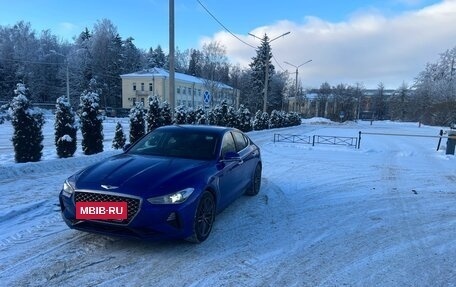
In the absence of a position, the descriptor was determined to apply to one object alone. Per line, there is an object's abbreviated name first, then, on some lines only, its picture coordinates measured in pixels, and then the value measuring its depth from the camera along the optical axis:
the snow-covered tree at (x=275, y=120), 39.84
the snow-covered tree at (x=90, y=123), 12.98
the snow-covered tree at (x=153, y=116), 17.31
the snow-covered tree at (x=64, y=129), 12.51
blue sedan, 4.16
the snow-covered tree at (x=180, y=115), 21.57
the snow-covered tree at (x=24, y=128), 11.03
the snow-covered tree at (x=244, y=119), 30.08
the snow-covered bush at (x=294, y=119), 47.61
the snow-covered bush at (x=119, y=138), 15.23
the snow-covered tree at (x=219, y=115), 27.80
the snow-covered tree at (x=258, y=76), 66.12
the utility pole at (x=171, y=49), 13.89
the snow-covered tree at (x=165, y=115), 17.52
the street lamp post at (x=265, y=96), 32.23
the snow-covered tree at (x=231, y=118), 28.31
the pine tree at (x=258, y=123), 34.41
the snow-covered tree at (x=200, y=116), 24.71
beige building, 70.38
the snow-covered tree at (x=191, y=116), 23.32
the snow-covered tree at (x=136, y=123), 15.71
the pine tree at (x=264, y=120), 35.31
